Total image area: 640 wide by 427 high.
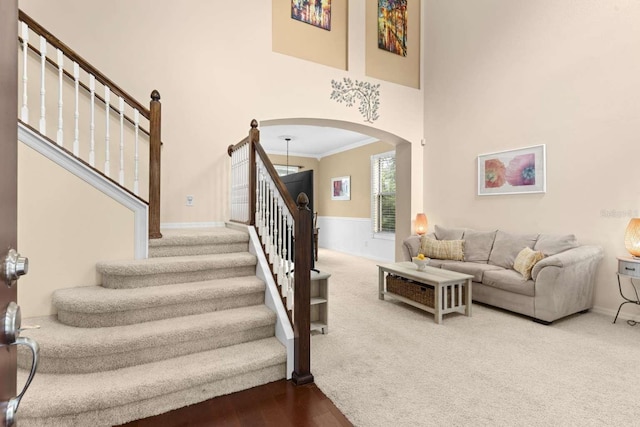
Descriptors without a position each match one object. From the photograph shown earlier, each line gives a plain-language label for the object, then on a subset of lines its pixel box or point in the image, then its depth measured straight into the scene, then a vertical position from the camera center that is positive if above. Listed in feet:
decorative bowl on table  12.15 -1.83
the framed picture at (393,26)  17.37 +10.42
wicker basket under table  11.34 -2.89
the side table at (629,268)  9.90 -1.72
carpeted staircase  5.68 -2.72
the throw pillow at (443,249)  14.82 -1.64
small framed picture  27.43 +2.30
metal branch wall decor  16.21 +6.19
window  23.13 +1.64
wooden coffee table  10.78 -2.58
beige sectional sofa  10.52 -2.18
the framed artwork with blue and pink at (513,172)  13.60 +1.92
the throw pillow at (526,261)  11.21 -1.69
